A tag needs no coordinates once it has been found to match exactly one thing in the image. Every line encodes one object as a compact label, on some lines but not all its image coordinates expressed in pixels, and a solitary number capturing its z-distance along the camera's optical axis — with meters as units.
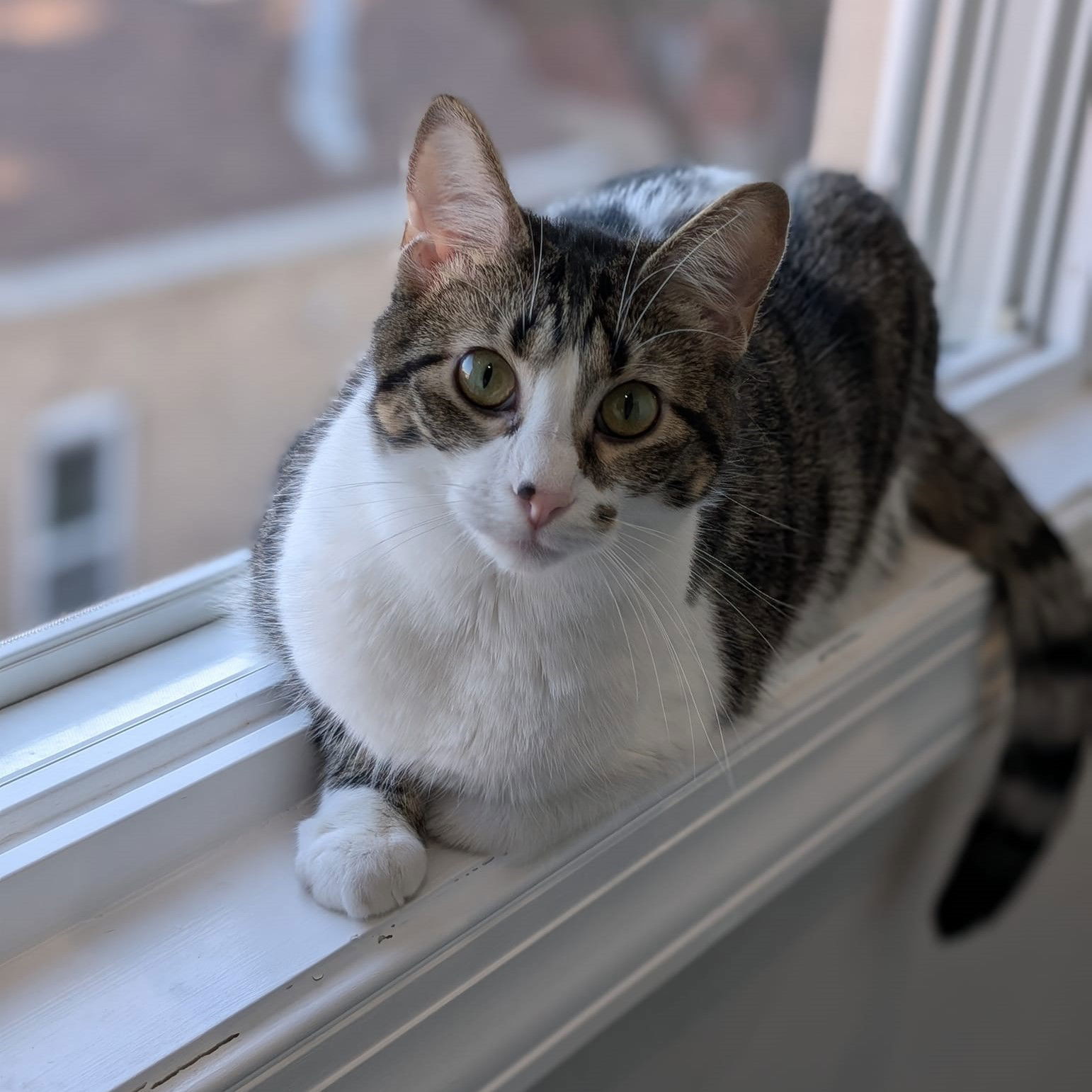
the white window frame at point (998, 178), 1.32
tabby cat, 0.67
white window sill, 0.66
